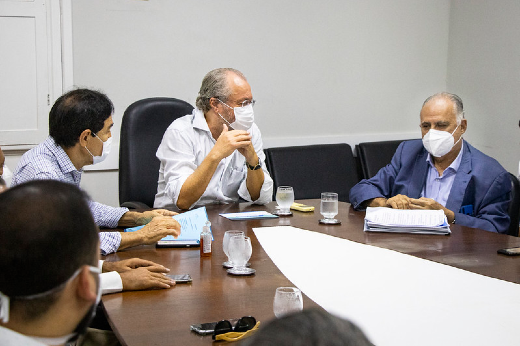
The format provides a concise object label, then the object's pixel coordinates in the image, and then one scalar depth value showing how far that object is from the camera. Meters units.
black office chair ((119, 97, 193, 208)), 3.53
